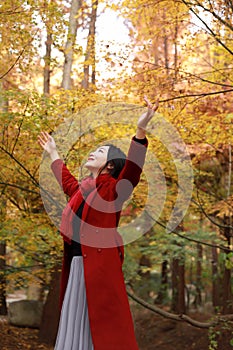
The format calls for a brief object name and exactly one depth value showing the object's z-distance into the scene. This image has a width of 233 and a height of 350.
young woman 2.81
